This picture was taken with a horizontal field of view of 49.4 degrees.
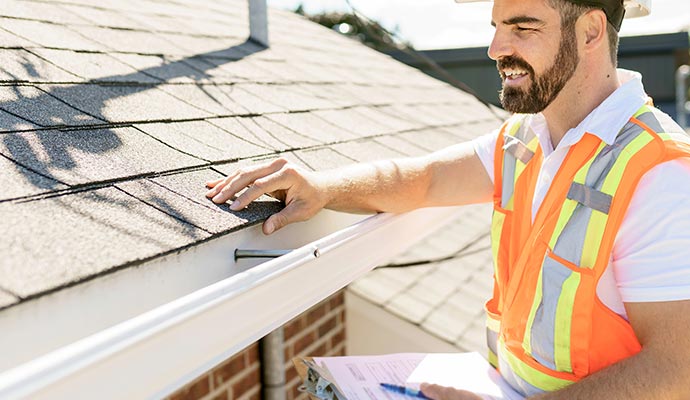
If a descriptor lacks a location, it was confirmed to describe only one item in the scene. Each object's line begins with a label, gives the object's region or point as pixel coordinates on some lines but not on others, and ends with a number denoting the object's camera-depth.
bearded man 1.79
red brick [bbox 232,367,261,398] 4.02
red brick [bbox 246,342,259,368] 4.12
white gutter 1.08
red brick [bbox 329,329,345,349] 5.18
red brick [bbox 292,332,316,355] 4.62
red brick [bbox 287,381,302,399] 4.75
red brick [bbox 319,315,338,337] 5.02
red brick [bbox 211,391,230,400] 3.88
